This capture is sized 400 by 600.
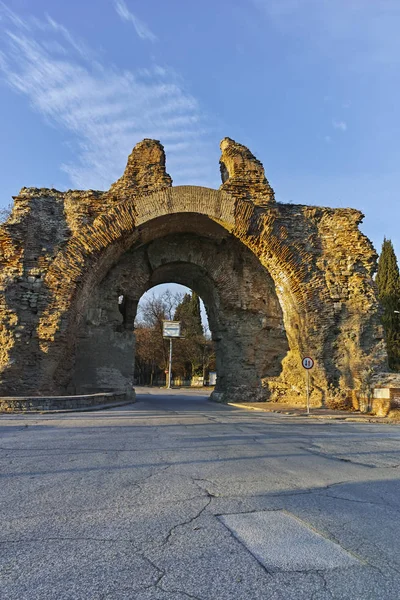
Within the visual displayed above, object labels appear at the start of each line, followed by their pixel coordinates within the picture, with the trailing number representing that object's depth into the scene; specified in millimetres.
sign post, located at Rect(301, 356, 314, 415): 12680
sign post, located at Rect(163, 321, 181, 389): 33969
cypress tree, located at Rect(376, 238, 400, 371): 33938
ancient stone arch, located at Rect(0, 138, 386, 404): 13195
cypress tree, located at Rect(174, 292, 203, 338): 43594
